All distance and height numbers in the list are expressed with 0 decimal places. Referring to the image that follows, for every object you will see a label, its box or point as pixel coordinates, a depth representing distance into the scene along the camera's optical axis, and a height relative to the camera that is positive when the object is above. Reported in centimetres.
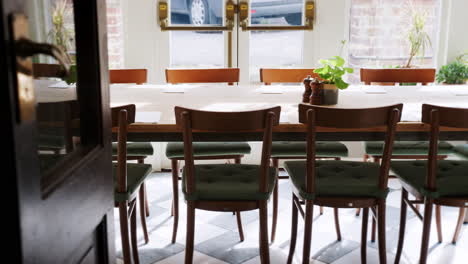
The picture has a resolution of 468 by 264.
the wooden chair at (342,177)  199 -59
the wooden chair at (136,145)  281 -57
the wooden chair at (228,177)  194 -59
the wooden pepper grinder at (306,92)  256 -24
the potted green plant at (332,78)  246 -16
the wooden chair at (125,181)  196 -60
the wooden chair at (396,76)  345 -20
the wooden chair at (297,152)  283 -60
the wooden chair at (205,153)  279 -60
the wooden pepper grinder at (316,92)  245 -23
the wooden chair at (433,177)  202 -59
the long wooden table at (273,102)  211 -29
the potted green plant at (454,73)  408 -22
